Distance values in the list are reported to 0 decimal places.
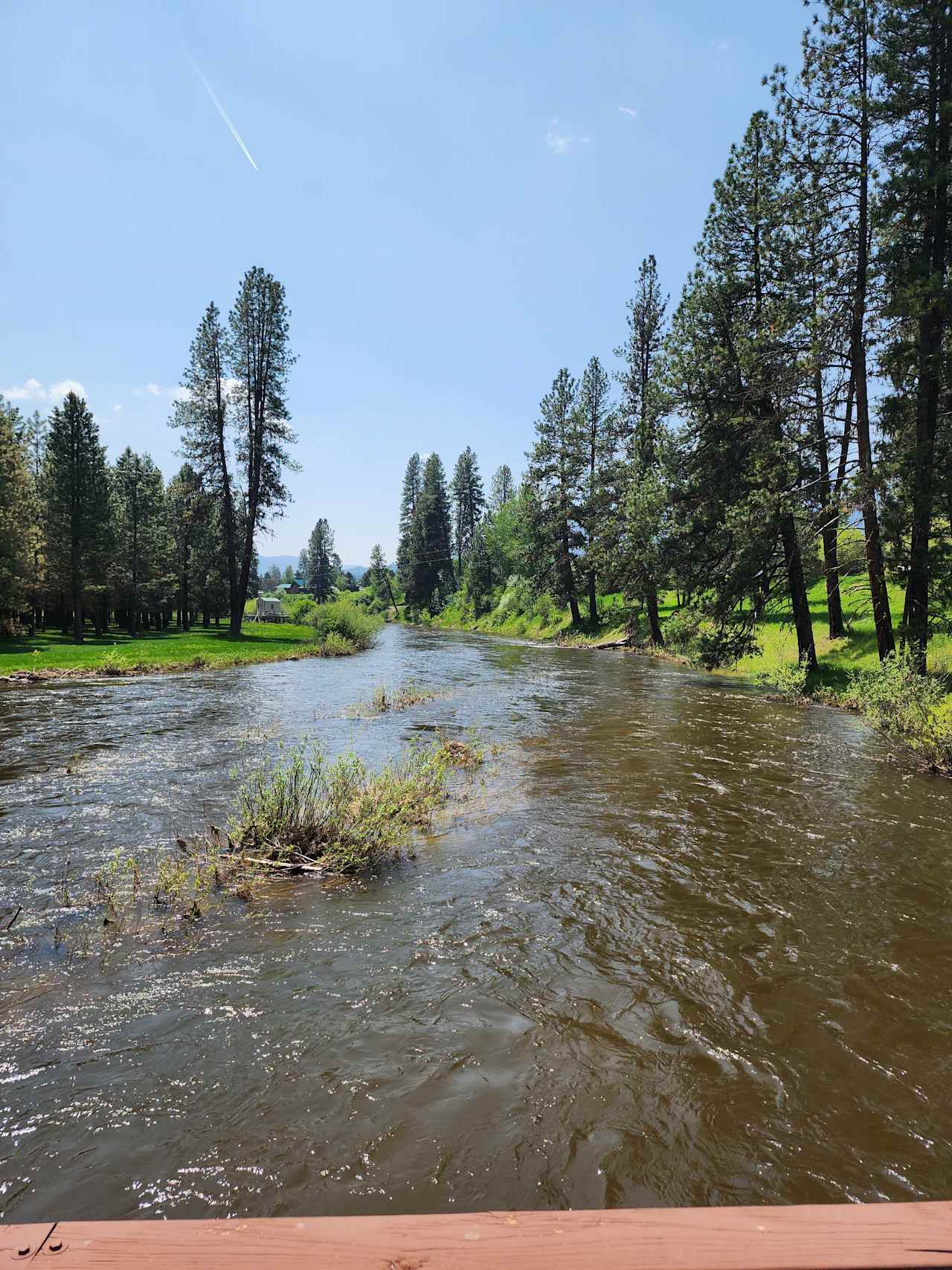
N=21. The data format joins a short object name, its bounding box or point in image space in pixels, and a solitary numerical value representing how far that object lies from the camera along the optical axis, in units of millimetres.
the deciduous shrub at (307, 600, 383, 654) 33250
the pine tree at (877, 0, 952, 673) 13539
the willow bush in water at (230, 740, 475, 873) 6520
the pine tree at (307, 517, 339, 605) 136475
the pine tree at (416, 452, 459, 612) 84250
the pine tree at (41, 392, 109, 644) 33312
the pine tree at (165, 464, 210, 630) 58438
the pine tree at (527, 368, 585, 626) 45156
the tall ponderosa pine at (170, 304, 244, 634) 35875
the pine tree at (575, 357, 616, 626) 42688
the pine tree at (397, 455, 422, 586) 90062
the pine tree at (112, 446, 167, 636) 46344
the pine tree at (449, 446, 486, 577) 100062
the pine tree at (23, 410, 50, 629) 36469
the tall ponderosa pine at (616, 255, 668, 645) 24359
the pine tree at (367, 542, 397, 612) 113500
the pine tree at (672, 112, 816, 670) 17672
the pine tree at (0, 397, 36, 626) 29500
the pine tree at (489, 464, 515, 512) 105938
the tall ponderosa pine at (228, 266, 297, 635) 35625
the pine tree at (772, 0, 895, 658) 15039
